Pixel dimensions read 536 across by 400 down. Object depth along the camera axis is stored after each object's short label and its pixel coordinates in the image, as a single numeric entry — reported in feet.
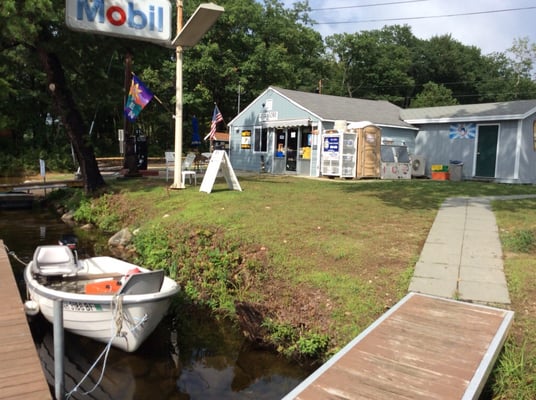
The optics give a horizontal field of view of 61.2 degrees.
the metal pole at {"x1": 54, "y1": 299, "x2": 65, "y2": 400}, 13.34
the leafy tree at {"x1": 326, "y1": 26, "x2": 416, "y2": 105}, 158.20
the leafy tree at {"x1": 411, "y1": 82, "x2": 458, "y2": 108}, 147.33
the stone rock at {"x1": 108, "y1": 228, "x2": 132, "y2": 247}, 31.96
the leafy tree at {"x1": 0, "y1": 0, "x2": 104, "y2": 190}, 34.32
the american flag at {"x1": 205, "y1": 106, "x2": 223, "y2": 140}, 73.92
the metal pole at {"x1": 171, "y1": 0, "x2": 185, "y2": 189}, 40.10
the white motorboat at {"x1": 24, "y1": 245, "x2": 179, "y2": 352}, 16.62
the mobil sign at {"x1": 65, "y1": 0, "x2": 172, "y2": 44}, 36.17
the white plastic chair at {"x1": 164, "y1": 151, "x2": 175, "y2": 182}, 49.39
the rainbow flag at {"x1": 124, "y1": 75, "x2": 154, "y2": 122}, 46.52
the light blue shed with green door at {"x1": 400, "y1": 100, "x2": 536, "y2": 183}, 56.24
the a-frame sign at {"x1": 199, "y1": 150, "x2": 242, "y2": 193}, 37.47
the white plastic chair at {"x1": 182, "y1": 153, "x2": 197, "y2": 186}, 48.60
